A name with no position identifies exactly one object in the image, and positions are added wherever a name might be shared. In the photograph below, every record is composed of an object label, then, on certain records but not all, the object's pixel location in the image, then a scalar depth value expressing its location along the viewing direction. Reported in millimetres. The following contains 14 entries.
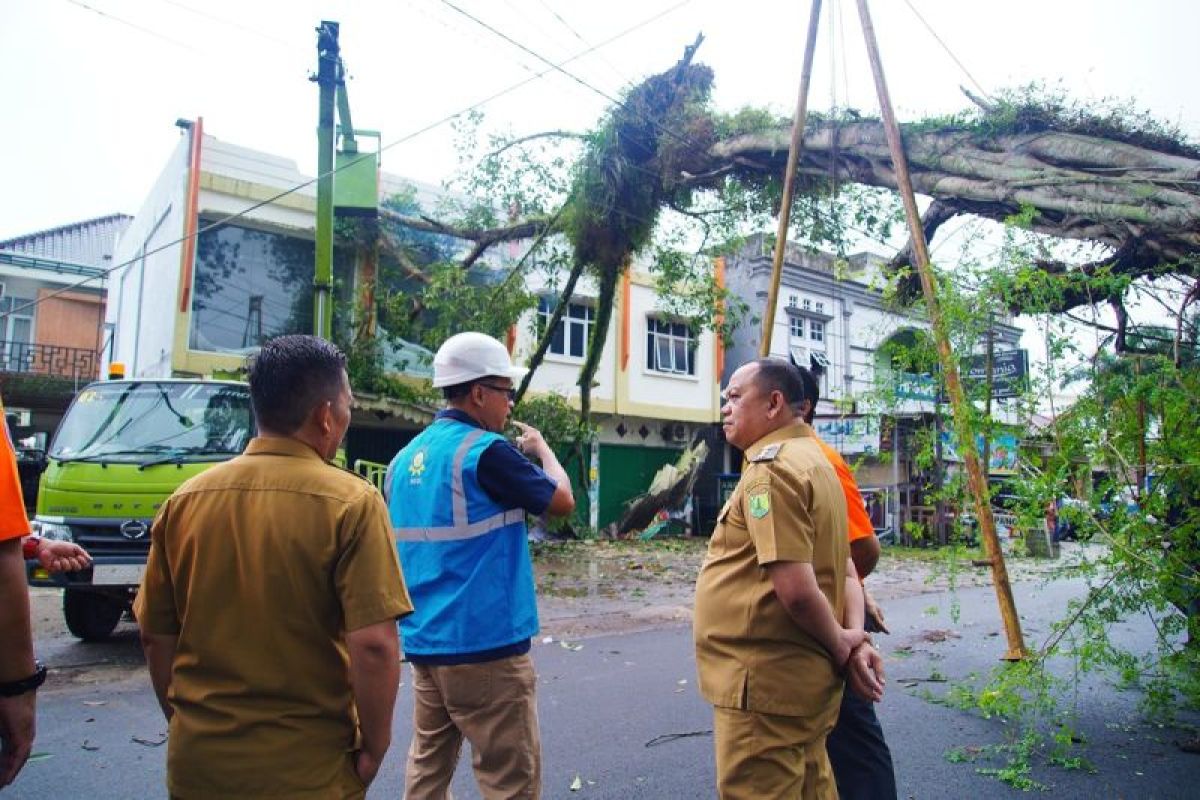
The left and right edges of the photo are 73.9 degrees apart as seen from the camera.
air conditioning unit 20609
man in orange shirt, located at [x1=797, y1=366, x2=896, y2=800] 2734
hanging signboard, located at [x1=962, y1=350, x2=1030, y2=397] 4363
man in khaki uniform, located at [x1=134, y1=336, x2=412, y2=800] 1636
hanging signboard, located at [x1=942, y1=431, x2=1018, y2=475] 4336
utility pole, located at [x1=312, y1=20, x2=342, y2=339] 9422
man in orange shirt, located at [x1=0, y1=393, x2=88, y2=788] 1798
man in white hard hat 2336
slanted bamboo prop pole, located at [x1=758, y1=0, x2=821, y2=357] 5652
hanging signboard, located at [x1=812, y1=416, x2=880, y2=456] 5093
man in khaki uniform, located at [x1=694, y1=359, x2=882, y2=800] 2098
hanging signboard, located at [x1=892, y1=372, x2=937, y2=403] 4684
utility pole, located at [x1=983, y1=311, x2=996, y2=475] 4328
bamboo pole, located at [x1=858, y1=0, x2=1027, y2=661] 4344
